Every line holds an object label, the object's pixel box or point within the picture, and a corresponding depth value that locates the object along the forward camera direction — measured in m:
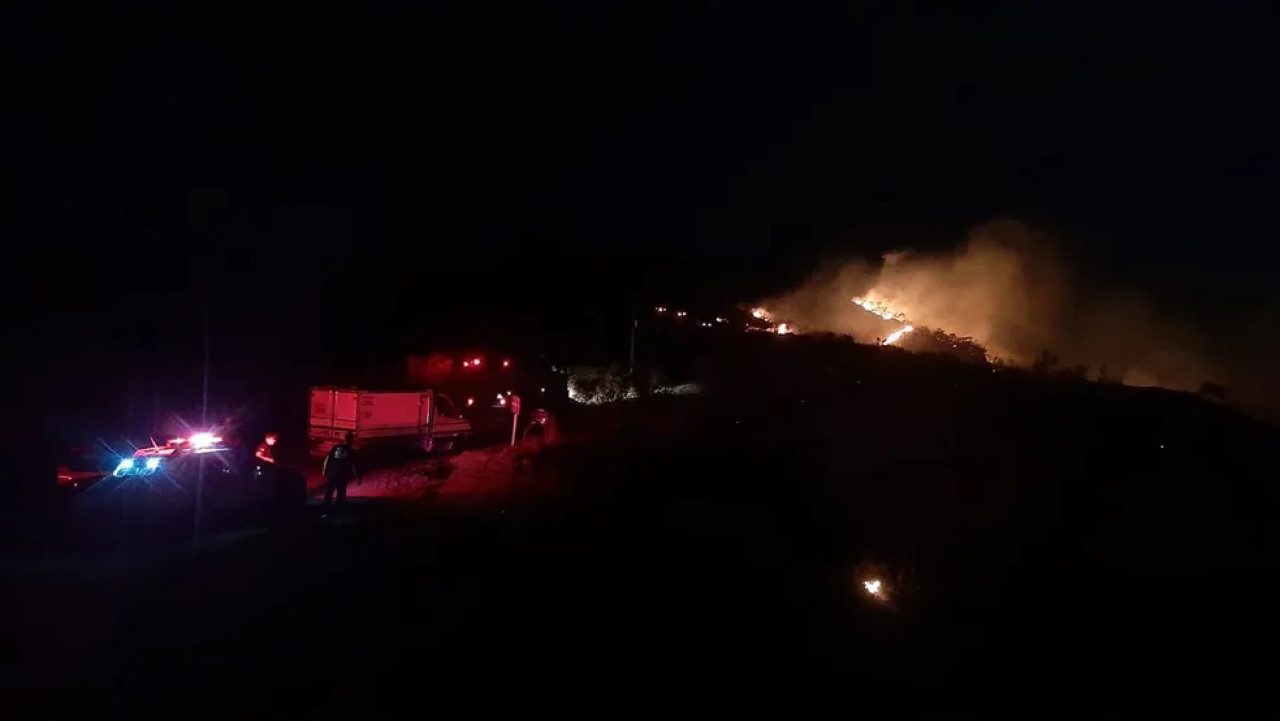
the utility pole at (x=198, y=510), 10.33
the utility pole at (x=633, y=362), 34.22
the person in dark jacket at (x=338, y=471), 14.32
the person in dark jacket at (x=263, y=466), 13.60
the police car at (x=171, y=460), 12.21
